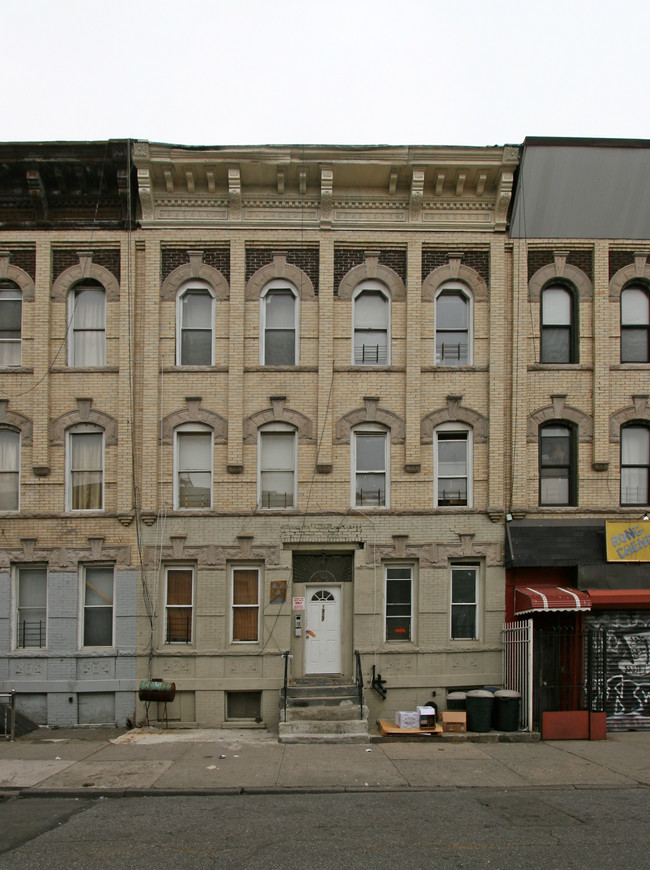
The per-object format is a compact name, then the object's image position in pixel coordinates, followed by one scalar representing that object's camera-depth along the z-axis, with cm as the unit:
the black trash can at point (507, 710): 1364
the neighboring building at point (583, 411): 1543
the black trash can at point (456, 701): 1412
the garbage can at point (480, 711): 1366
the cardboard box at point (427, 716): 1380
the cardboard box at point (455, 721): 1363
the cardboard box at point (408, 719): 1387
